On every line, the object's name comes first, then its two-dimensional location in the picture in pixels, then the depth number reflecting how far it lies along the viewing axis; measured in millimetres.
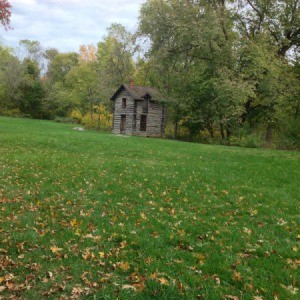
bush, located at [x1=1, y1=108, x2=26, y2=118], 59688
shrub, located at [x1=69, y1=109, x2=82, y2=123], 54838
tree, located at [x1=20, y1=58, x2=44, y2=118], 60406
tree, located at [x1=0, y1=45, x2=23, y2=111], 58188
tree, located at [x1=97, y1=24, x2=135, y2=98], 44281
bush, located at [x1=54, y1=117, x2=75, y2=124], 55719
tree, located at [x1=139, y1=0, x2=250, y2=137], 28375
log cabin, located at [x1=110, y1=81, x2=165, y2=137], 36812
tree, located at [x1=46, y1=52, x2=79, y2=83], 70938
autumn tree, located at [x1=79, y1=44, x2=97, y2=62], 70625
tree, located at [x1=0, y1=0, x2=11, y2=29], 16312
